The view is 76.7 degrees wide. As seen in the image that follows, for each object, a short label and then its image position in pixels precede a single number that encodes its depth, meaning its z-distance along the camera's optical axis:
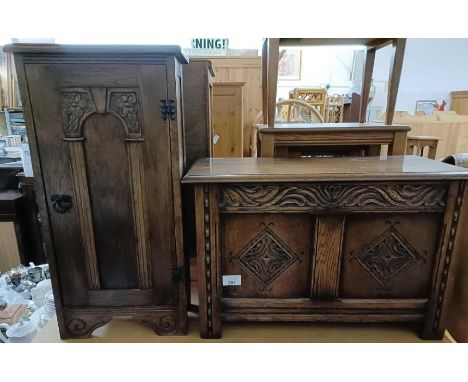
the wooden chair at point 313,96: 4.45
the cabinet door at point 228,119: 2.45
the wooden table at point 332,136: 1.43
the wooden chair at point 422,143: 2.79
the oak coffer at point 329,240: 1.08
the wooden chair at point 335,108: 4.86
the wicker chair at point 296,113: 3.40
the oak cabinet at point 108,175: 0.98
